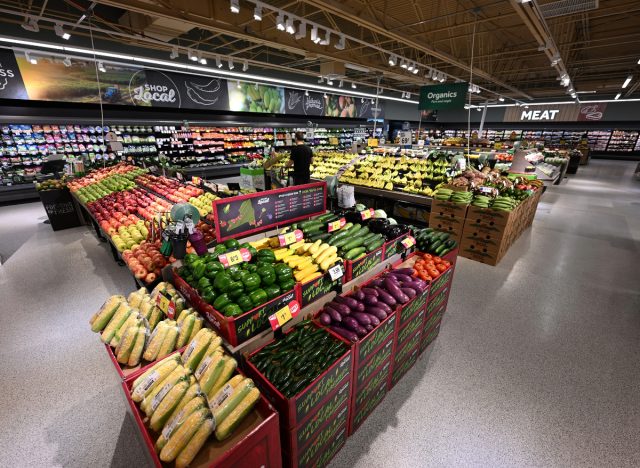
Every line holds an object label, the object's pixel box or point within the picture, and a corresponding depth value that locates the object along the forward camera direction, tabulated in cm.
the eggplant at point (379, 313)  205
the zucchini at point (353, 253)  244
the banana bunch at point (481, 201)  482
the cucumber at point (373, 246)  263
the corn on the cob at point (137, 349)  163
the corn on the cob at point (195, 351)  160
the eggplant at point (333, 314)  202
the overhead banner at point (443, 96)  782
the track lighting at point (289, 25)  538
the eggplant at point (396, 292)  221
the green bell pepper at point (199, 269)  205
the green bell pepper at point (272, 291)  191
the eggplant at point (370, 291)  223
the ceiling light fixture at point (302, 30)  551
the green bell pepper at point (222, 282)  189
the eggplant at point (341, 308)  206
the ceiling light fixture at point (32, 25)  548
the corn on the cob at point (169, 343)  169
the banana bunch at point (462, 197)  497
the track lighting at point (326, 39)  604
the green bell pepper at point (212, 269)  204
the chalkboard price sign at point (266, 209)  241
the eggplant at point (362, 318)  198
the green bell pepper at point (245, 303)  179
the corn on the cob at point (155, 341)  166
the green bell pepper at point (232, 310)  170
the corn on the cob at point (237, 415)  126
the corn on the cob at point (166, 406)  132
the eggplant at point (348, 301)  213
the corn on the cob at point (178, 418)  124
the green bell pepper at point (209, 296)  187
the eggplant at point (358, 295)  221
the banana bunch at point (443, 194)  519
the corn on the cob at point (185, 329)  175
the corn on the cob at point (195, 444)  117
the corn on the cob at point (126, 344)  162
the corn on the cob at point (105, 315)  185
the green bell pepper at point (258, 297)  182
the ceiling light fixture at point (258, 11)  491
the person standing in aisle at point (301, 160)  565
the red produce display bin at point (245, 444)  120
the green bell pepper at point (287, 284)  200
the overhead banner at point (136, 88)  815
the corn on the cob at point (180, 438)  120
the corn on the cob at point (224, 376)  145
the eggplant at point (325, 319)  201
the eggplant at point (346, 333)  185
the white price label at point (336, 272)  215
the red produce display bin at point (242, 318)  168
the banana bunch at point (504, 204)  470
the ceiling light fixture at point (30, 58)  783
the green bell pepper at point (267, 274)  198
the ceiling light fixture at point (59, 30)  557
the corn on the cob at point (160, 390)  136
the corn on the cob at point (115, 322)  175
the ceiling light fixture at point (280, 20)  522
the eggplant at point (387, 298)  218
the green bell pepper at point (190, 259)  224
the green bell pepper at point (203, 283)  194
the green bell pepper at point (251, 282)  191
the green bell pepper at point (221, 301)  178
